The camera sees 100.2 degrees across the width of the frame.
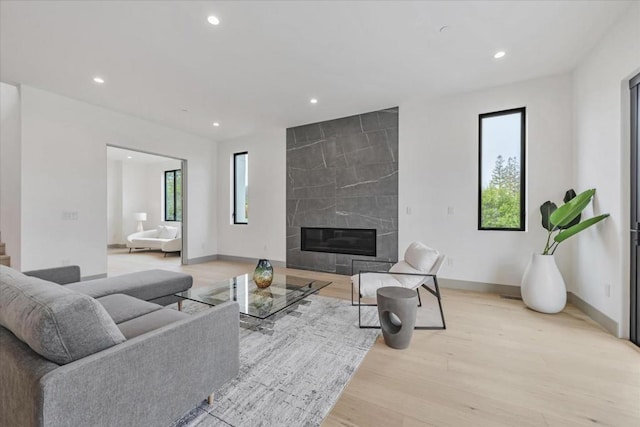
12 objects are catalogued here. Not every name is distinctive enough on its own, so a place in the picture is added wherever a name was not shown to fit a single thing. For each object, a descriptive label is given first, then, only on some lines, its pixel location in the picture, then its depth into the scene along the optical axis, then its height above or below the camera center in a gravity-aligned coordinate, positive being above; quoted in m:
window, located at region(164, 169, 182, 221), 8.77 +0.56
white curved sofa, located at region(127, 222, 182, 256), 7.22 -0.78
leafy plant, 2.76 -0.03
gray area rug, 1.49 -1.13
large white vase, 2.97 -0.83
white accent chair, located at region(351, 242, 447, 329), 2.72 -0.68
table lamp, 8.68 -0.17
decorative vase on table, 2.84 -0.68
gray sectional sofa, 0.93 -0.60
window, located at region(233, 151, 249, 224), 6.29 +0.56
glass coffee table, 2.36 -0.83
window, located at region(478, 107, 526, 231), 3.68 +0.60
